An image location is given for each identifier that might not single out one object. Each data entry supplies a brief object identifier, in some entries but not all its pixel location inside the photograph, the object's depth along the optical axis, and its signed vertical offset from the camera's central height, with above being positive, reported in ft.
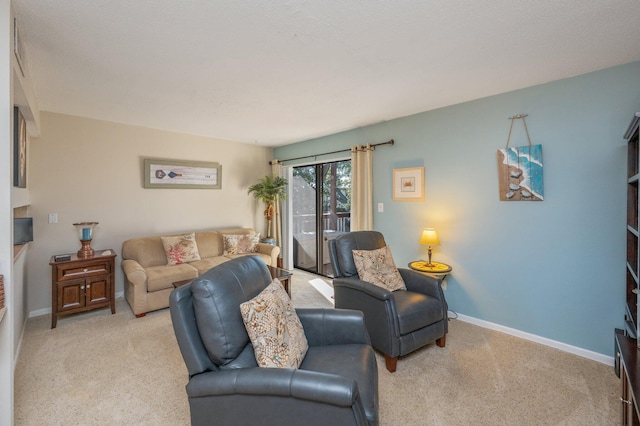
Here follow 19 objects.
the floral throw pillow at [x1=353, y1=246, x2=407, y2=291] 9.00 -1.84
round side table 10.29 -2.08
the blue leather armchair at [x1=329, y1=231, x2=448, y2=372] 7.54 -2.61
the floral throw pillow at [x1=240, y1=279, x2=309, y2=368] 4.72 -2.06
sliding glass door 15.87 +0.06
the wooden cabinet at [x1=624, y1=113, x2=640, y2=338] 6.97 -0.35
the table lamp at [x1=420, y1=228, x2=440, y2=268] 10.69 -1.00
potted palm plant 17.21 +1.22
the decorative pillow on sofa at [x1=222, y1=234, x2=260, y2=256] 15.17 -1.71
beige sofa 11.16 -2.39
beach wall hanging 8.98 +1.22
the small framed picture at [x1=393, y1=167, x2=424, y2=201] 11.78 +1.11
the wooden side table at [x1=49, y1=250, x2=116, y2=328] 10.22 -2.66
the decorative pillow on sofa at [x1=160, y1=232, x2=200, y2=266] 13.21 -1.73
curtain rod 12.61 +3.06
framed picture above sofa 14.16 +1.94
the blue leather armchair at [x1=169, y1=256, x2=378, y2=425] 3.84 -2.39
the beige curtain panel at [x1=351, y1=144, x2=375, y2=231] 13.34 +1.08
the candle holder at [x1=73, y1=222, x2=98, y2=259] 11.05 -1.05
